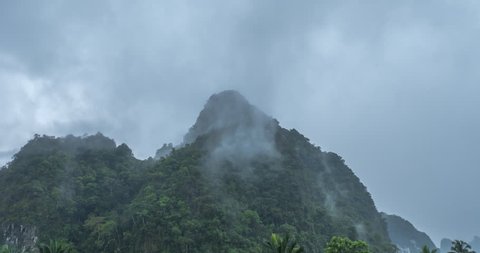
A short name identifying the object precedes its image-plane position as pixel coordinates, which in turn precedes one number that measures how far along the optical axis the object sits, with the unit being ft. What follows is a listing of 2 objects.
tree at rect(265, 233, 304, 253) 139.64
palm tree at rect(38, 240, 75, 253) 168.23
